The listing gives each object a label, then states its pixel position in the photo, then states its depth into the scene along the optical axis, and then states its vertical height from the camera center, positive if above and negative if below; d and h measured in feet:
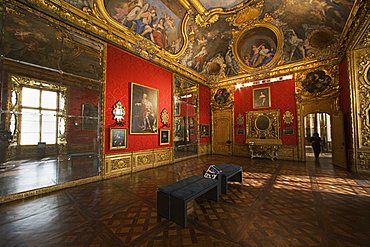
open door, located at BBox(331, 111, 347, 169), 25.04 -2.01
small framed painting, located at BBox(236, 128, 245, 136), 37.99 -0.77
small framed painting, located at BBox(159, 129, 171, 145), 28.30 -1.48
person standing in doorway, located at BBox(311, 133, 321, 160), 34.91 -3.60
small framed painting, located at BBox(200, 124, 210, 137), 39.81 -0.40
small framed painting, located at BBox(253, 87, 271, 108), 35.22 +6.87
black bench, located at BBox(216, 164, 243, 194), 14.83 -4.41
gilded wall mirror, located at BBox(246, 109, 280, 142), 33.94 +0.89
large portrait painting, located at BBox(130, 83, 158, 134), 23.98 +3.04
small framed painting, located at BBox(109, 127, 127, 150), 21.03 -1.25
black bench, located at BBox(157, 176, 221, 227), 9.69 -4.33
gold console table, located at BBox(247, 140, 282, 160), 32.83 -4.27
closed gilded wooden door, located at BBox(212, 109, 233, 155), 39.81 -0.94
